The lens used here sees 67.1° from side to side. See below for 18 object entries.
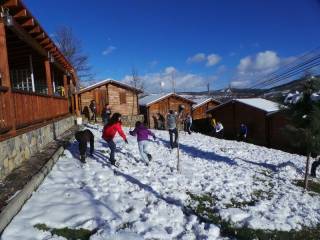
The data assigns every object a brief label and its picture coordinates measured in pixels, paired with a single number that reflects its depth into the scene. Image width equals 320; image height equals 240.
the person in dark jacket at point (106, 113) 14.80
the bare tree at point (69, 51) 31.57
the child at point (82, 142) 6.74
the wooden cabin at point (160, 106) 25.77
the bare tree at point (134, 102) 23.33
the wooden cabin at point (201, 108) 27.55
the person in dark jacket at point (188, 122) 17.56
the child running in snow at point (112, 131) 6.94
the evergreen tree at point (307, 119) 8.00
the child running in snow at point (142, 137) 7.31
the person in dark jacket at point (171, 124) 10.43
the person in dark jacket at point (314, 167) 9.44
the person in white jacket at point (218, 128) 19.37
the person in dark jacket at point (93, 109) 20.29
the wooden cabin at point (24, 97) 4.87
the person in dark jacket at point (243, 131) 19.62
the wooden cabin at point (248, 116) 19.94
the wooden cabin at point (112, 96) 22.67
